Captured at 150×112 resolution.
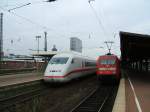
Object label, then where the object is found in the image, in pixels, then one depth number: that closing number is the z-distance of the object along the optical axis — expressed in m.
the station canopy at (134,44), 12.96
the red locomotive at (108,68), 11.71
